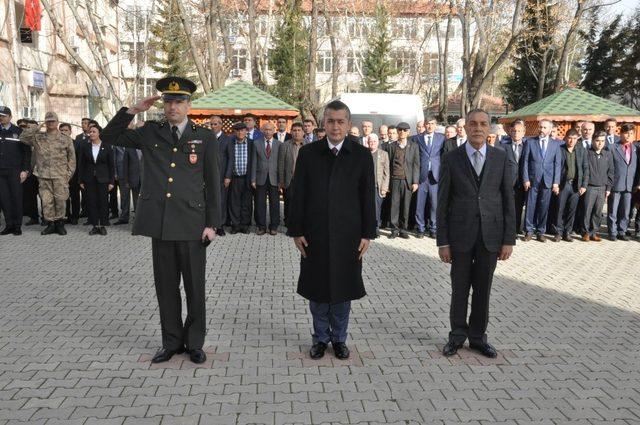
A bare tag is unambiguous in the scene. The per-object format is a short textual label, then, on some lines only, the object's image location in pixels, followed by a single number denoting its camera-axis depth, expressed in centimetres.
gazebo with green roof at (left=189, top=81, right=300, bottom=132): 1517
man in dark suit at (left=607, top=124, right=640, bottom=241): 1141
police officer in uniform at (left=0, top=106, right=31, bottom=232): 1123
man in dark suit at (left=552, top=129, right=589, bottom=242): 1122
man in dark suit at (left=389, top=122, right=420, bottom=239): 1177
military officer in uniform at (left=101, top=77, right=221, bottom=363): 486
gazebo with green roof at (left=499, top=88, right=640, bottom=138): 1456
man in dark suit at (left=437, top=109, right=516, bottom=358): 518
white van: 1723
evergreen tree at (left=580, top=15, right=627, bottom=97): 3519
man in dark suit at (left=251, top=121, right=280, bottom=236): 1194
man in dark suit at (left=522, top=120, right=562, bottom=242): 1109
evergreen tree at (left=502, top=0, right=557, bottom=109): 2903
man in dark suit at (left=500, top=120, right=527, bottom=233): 1123
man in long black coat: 499
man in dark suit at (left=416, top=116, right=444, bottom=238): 1181
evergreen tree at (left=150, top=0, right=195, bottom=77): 4615
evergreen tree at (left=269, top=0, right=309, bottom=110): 4600
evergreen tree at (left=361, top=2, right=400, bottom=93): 5238
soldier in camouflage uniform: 1127
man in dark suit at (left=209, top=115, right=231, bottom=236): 1180
